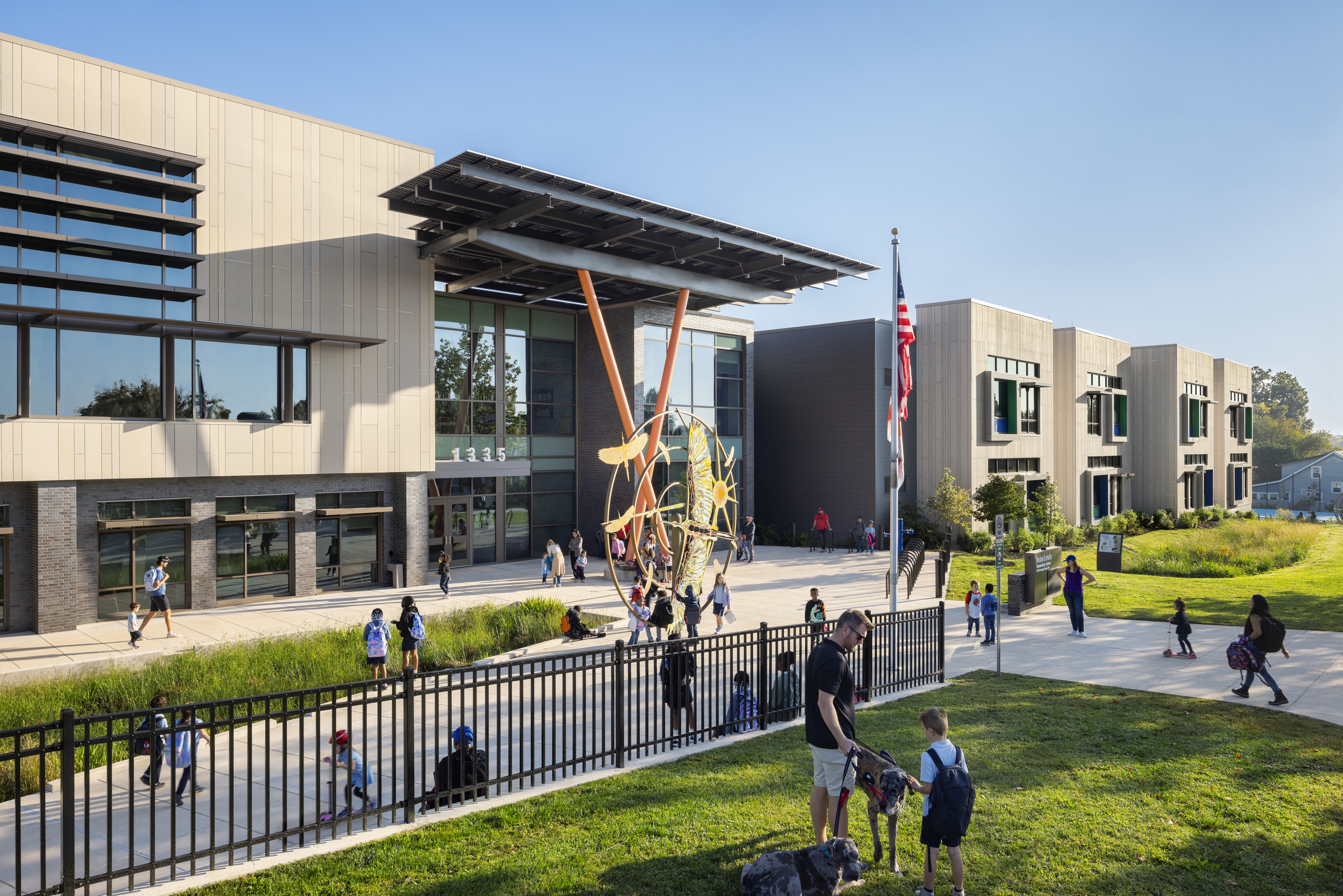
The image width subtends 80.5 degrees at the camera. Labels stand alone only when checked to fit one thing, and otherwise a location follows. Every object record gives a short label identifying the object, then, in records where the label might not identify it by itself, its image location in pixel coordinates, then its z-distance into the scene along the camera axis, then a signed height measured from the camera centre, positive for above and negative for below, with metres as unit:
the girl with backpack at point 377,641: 13.91 -3.09
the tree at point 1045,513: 37.47 -2.47
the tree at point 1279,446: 107.56 +1.89
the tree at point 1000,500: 33.66 -1.66
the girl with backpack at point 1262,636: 11.88 -2.70
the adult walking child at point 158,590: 17.95 -2.81
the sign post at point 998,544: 14.18 -1.55
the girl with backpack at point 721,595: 17.73 -3.01
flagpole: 18.47 +1.92
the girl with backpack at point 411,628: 14.66 -3.04
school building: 18.47 +3.99
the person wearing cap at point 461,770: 7.59 -3.00
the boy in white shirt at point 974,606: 18.28 -3.35
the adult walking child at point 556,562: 24.95 -3.10
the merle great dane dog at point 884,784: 5.89 -2.43
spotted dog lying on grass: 5.47 -2.89
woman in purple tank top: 17.83 -2.96
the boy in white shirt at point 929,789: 5.61 -2.34
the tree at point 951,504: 34.16 -1.86
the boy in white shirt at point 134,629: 17.09 -3.54
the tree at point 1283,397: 130.12 +10.57
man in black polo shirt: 5.97 -1.92
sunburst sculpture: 16.94 -1.19
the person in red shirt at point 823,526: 36.38 -2.92
